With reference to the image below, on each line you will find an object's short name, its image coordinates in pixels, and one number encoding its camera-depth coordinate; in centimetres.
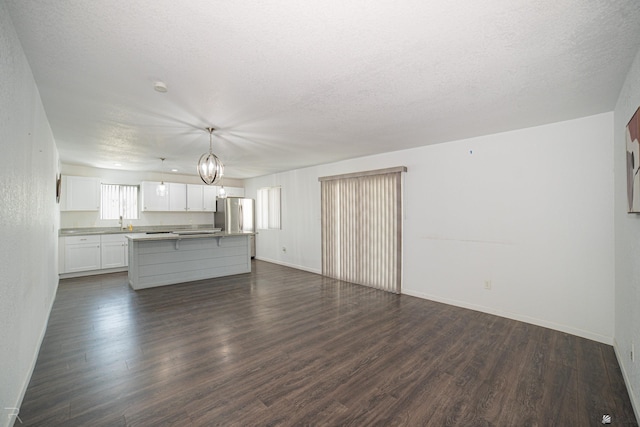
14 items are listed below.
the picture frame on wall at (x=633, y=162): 187
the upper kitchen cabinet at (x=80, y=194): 607
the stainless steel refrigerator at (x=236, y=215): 810
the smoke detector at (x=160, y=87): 234
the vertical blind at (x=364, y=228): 493
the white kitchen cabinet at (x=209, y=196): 812
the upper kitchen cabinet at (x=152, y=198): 707
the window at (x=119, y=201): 688
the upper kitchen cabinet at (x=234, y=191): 864
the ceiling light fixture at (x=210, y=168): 367
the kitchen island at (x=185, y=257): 510
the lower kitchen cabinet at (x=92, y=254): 586
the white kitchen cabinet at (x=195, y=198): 782
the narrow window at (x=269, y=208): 778
